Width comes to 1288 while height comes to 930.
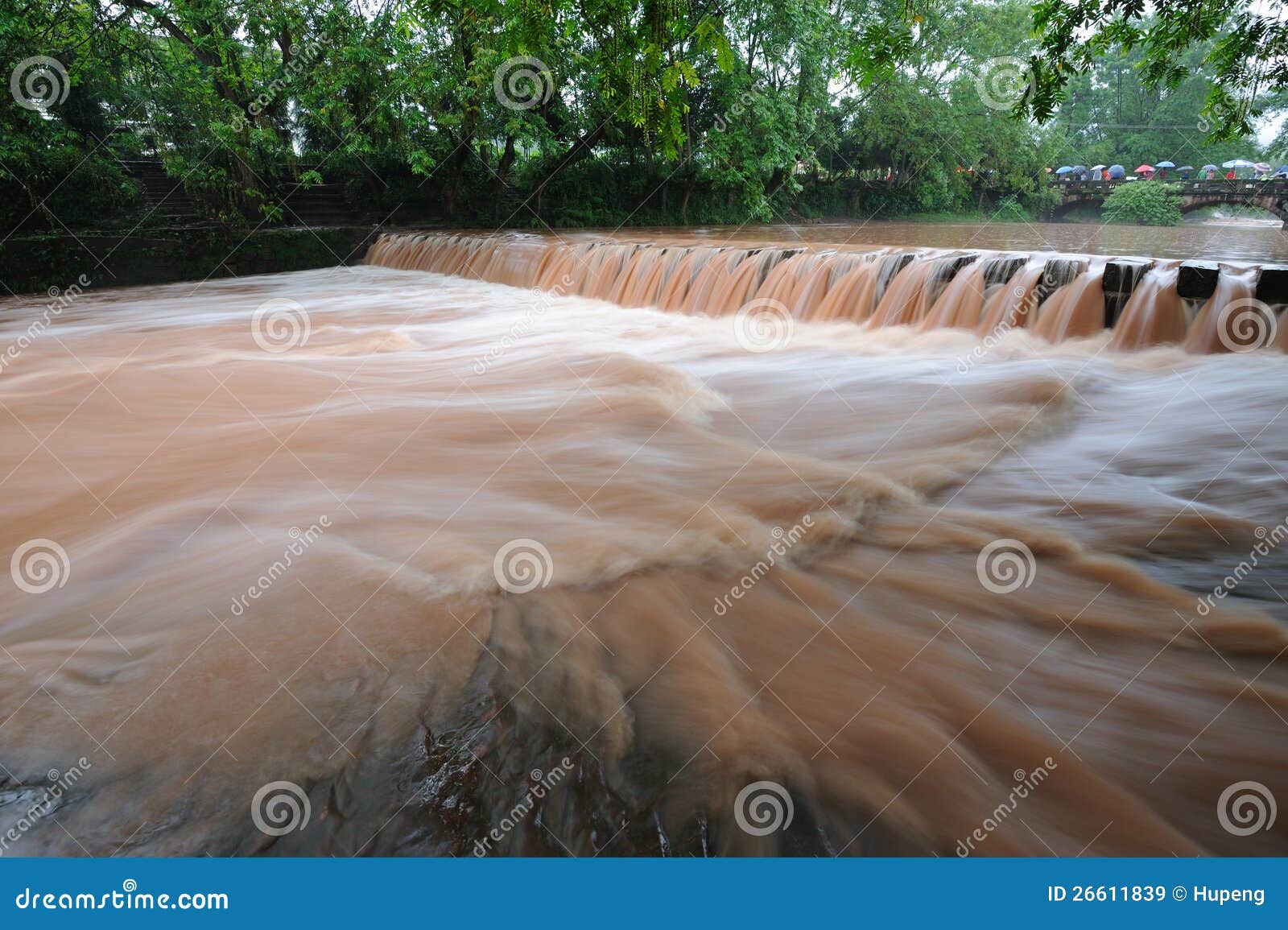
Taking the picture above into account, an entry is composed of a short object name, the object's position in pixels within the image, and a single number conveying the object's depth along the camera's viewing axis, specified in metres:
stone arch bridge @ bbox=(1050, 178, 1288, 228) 18.48
